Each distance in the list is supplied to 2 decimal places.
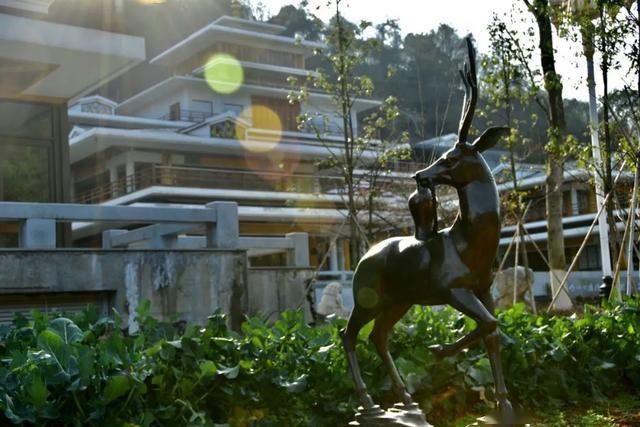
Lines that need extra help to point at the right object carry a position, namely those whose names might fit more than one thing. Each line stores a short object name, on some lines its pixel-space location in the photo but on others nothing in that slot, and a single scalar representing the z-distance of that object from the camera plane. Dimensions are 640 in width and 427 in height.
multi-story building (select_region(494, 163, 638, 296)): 30.91
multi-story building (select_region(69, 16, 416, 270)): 34.44
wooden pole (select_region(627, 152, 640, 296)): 10.97
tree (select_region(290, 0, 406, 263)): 16.25
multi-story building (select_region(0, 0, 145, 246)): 13.20
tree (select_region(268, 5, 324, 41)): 53.84
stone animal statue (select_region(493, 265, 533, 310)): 20.62
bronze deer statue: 4.27
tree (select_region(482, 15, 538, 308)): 13.42
